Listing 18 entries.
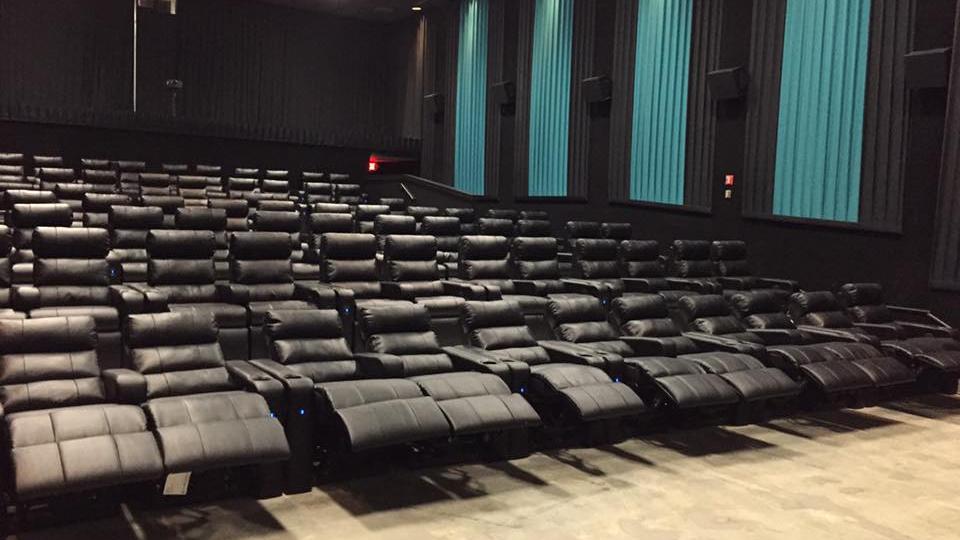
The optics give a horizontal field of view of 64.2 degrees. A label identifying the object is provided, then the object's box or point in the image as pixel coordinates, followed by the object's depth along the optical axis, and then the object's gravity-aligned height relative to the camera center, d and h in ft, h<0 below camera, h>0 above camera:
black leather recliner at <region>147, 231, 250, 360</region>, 17.21 -1.78
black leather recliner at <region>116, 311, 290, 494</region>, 10.84 -3.03
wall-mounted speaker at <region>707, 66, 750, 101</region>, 28.96 +5.38
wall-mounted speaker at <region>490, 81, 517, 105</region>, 42.98 +6.93
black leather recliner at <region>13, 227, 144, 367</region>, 16.21 -1.78
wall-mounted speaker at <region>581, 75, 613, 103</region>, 35.99 +6.17
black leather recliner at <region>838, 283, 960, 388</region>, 19.20 -2.87
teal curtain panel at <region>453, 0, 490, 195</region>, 46.24 +7.17
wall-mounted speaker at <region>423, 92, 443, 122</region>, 51.29 +7.32
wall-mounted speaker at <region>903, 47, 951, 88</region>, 22.80 +4.92
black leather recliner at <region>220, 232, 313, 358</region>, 17.93 -1.63
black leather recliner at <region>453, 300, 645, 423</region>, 14.33 -3.03
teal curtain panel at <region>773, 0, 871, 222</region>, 25.44 +4.05
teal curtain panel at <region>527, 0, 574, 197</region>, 39.09 +6.18
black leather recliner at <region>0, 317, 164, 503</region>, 9.74 -3.08
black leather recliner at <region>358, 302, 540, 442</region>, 13.16 -3.03
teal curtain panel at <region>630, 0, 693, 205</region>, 32.27 +5.23
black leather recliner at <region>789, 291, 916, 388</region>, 18.10 -2.79
